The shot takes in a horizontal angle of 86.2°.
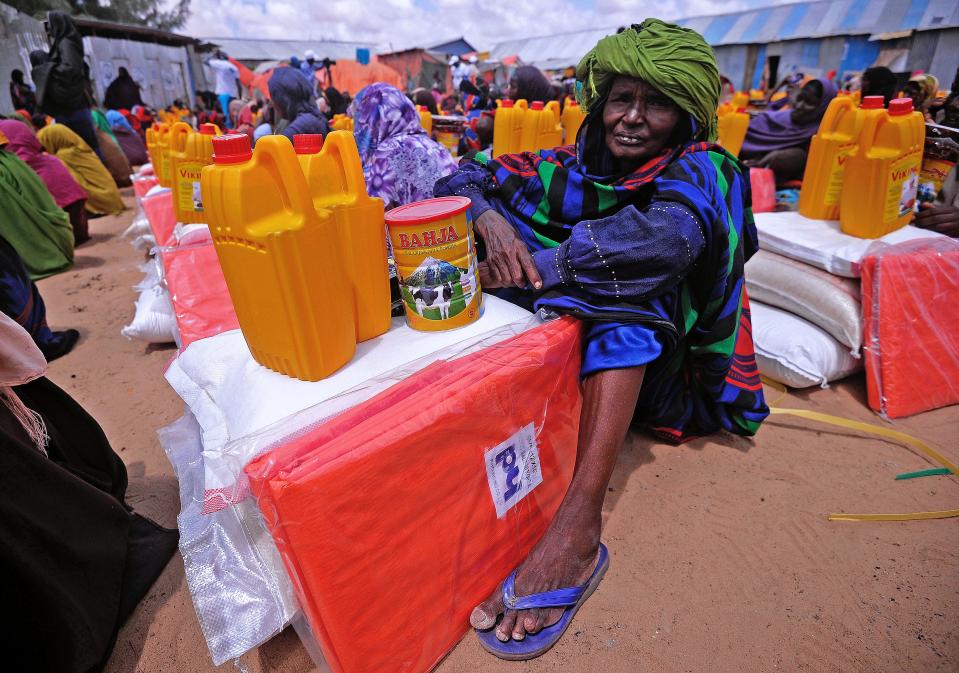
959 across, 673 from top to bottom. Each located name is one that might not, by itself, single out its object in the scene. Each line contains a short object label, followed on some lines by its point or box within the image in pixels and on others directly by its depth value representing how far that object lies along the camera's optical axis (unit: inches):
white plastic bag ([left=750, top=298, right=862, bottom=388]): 88.9
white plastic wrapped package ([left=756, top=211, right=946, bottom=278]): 88.3
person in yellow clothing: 232.4
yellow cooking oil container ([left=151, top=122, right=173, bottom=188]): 135.7
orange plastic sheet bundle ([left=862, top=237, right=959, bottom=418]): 83.2
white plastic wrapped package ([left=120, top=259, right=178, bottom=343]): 109.7
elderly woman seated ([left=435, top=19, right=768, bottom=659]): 53.1
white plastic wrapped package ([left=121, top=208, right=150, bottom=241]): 166.6
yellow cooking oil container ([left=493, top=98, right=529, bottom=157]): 162.7
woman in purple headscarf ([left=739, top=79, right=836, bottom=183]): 146.9
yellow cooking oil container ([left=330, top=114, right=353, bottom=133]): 174.9
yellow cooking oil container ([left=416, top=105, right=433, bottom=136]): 202.2
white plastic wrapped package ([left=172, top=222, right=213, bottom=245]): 101.6
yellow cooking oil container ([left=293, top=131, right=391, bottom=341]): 45.4
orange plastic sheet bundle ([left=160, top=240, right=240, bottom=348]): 81.6
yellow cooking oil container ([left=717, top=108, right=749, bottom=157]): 154.5
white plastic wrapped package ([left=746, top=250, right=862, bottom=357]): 87.0
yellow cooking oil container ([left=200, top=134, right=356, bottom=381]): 38.3
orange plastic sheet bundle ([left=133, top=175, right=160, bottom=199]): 168.7
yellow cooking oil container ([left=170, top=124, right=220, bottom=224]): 107.6
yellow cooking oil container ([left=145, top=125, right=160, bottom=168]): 155.3
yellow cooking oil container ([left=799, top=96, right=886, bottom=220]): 93.2
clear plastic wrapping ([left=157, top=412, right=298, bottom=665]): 44.9
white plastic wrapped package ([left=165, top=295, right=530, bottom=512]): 40.1
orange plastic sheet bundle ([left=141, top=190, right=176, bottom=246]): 129.3
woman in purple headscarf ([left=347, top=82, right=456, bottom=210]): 107.5
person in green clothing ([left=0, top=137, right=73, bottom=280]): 166.1
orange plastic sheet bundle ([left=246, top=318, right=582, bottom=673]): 37.5
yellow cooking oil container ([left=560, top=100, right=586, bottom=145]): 183.9
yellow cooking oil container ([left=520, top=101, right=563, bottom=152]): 162.7
